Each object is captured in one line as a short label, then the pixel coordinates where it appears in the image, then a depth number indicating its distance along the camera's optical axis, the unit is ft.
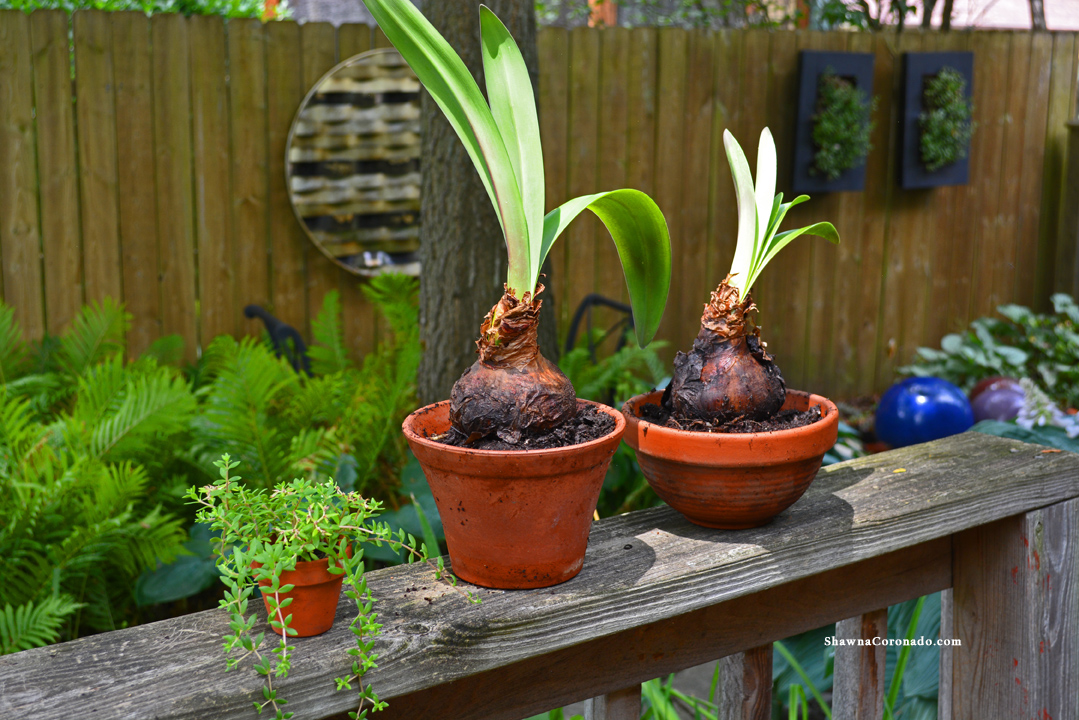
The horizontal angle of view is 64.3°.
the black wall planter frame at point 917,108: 13.83
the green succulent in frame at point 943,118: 13.80
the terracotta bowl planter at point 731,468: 3.11
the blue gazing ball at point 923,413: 10.18
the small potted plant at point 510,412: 2.73
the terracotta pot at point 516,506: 2.74
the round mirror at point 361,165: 11.15
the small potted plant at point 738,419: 3.14
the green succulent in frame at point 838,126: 12.99
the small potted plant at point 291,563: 2.43
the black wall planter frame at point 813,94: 13.04
